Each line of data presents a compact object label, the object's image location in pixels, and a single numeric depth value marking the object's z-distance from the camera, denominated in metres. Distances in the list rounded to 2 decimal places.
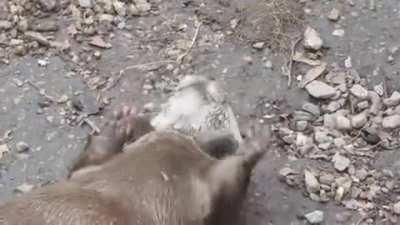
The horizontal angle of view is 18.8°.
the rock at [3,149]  4.03
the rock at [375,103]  4.07
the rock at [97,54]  4.31
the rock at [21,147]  4.04
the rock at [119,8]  4.41
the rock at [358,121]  4.03
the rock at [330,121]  4.04
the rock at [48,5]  4.41
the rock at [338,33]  4.31
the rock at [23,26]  4.34
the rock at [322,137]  4.01
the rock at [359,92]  4.09
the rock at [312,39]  4.27
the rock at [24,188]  3.92
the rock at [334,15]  4.35
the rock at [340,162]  3.94
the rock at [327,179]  3.91
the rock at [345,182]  3.90
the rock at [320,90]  4.11
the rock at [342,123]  4.03
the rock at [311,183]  3.89
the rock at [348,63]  4.21
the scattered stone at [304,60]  4.24
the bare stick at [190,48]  4.29
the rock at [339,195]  3.88
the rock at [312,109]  4.08
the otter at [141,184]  3.11
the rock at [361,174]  3.92
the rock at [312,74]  4.18
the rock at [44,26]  4.37
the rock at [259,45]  4.28
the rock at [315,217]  3.84
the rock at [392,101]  4.08
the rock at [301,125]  4.05
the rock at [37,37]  4.33
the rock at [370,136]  4.00
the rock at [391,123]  4.02
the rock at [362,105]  4.08
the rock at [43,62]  4.29
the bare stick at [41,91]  4.20
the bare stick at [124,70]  4.23
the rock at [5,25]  4.36
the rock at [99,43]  4.34
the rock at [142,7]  4.42
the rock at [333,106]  4.08
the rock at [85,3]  4.41
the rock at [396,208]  3.83
